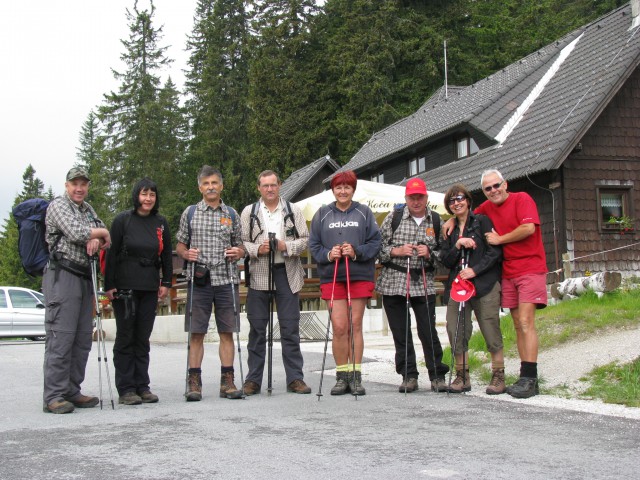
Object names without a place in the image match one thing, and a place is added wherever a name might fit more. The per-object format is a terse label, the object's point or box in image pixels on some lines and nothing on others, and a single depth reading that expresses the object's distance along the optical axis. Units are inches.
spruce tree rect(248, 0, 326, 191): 1763.0
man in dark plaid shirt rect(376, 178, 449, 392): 275.1
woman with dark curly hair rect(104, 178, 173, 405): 259.1
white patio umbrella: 561.0
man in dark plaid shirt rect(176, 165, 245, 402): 271.6
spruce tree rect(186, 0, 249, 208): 1968.5
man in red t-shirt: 256.1
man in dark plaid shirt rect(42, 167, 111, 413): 245.0
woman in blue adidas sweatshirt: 273.0
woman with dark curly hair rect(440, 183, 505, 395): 264.4
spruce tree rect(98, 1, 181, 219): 1932.8
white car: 813.2
